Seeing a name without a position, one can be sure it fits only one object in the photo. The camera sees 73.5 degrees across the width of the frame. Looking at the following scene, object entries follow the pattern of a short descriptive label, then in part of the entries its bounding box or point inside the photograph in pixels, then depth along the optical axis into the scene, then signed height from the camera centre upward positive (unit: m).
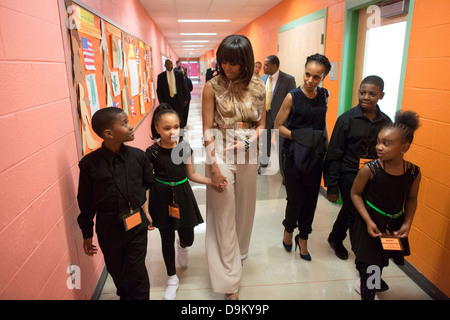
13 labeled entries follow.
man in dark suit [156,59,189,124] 6.10 -0.12
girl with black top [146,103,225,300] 1.80 -0.59
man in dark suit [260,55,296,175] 3.90 -0.05
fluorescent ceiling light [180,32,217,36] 11.23 +1.73
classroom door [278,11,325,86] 3.84 +0.57
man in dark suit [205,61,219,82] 9.70 +0.28
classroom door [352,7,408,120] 2.54 +0.27
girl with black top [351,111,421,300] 1.60 -0.64
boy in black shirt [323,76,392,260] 1.94 -0.40
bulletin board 1.86 +0.13
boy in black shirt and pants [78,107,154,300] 1.46 -0.58
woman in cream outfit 1.71 -0.39
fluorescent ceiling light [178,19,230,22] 7.93 +1.58
